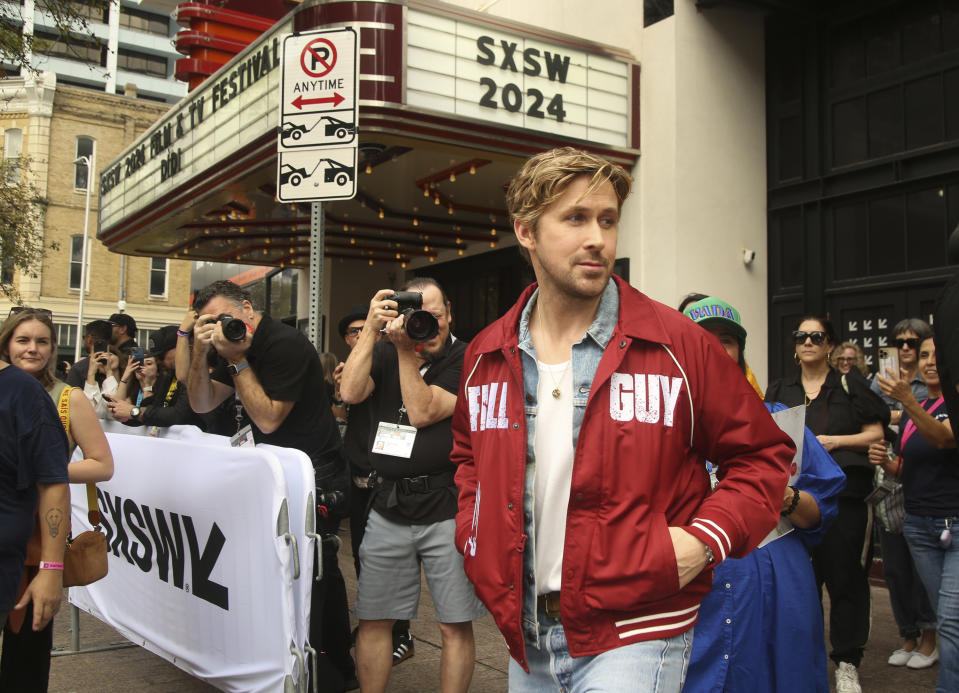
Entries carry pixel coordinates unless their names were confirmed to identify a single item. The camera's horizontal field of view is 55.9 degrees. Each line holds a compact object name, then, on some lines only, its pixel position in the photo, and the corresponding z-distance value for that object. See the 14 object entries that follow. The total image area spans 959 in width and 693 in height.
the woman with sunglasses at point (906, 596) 5.48
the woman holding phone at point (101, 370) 7.92
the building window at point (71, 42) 8.79
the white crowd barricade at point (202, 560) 3.77
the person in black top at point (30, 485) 3.19
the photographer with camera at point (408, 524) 4.01
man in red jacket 2.06
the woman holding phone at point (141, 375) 7.30
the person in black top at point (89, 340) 8.21
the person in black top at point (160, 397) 5.57
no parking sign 4.50
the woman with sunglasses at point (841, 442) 4.90
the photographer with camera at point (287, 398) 4.21
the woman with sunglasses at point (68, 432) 3.52
